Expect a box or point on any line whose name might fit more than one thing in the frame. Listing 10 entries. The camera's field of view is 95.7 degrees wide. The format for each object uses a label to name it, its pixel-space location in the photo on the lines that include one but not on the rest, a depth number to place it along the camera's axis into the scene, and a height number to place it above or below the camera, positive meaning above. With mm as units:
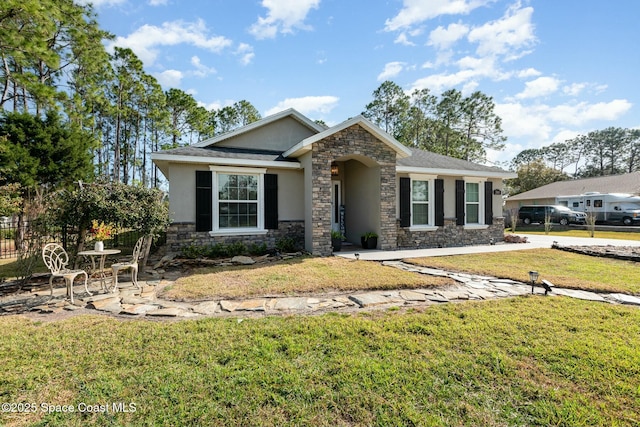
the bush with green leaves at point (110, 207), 6277 +210
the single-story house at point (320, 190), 8977 +893
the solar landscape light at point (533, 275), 5285 -1131
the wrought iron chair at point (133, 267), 5574 -979
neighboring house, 26173 +2439
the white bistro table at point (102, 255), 5611 -800
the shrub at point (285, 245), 9719 -1000
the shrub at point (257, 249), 9227 -1083
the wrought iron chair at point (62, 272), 4934 -981
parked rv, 21234 +506
